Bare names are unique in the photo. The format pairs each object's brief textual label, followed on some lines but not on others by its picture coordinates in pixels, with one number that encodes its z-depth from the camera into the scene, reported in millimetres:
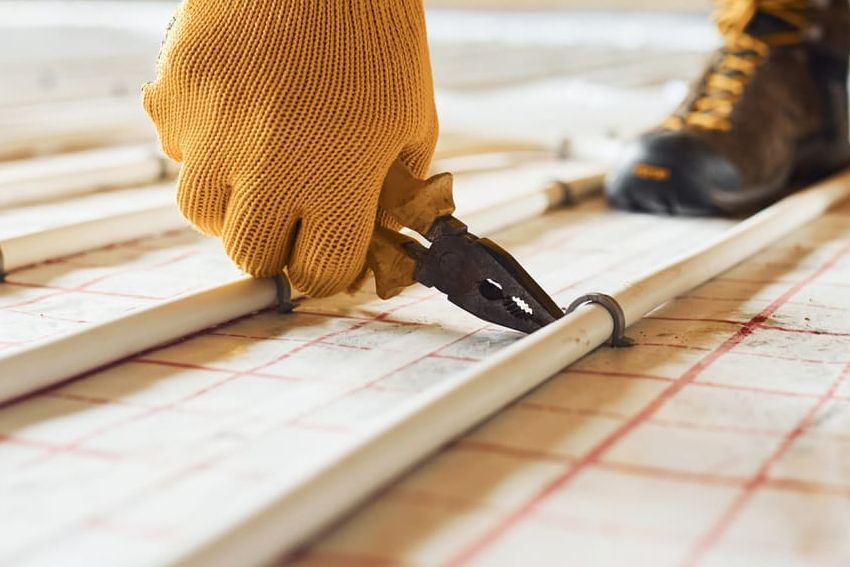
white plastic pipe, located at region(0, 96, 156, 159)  1595
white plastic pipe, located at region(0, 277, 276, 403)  869
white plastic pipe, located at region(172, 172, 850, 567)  744
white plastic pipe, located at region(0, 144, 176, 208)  1280
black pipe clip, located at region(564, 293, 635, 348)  931
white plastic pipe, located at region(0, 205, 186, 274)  1073
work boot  1230
